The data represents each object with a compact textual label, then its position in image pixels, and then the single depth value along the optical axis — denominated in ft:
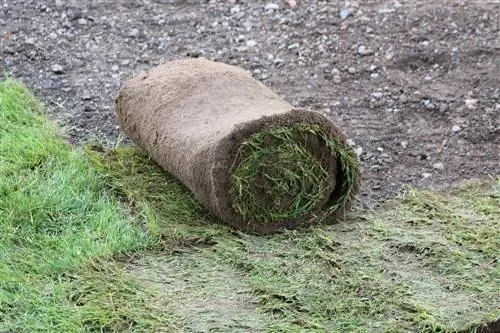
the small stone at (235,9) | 39.58
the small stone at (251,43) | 36.90
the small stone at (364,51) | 35.06
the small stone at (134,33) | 38.01
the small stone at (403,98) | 32.09
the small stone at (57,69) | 35.06
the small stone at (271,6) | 39.57
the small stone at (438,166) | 28.57
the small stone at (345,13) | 37.65
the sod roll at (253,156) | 24.25
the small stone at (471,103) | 31.42
